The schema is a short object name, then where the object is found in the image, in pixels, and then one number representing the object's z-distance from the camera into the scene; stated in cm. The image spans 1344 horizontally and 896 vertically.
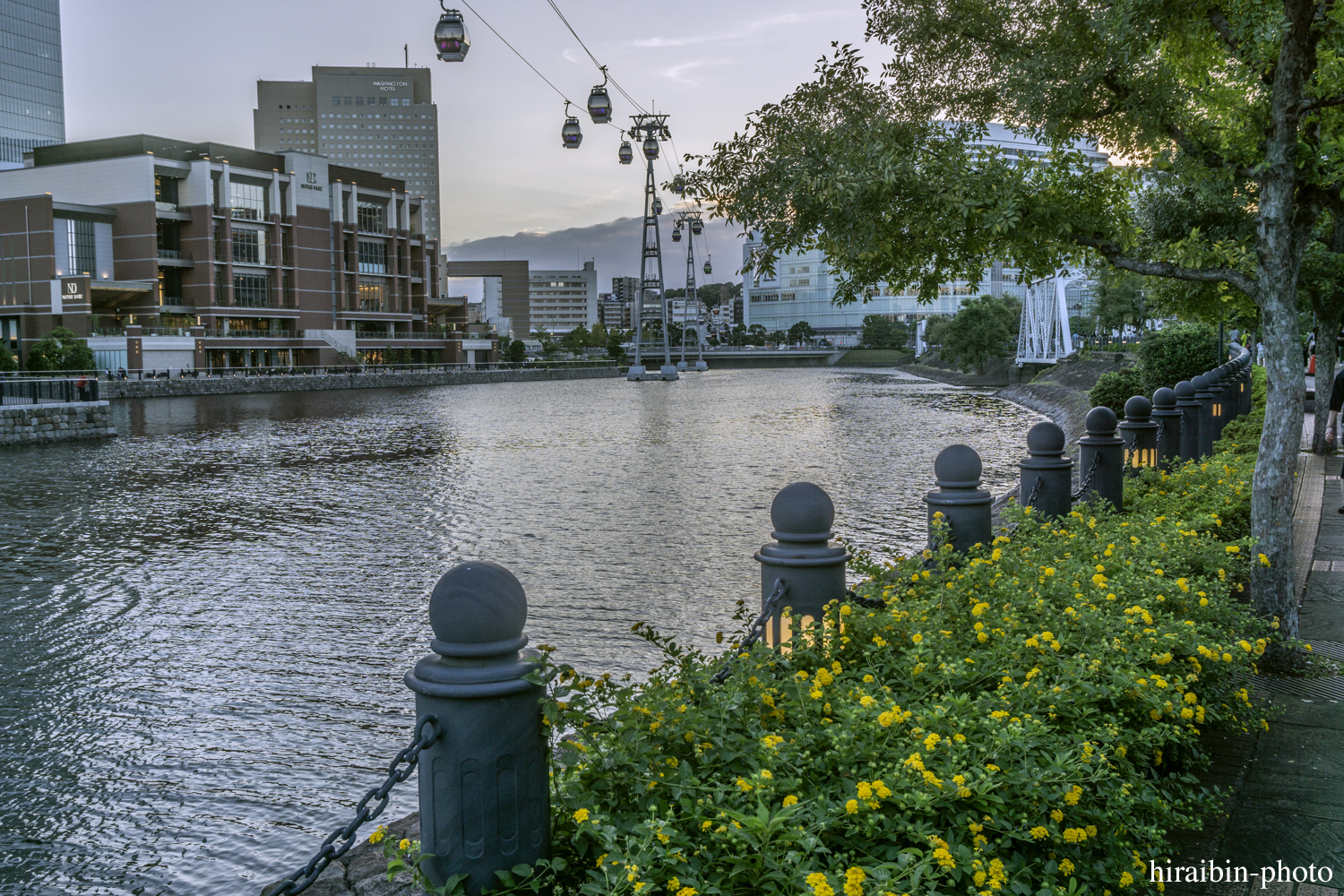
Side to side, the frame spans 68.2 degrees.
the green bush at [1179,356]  2509
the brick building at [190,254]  7800
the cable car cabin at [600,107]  2556
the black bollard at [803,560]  485
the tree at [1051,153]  621
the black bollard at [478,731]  304
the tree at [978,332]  8106
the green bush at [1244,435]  1373
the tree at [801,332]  18388
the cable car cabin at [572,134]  2673
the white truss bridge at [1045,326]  6829
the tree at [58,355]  5956
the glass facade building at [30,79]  15488
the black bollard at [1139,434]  1096
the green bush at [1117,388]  2650
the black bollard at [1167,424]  1248
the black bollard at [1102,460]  878
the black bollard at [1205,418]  1362
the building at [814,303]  18262
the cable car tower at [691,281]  11544
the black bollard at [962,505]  667
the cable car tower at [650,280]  8700
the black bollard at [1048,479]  820
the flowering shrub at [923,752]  297
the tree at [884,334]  17188
